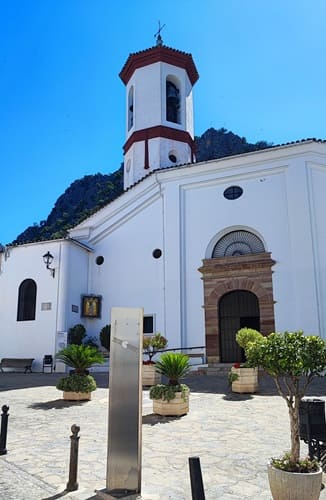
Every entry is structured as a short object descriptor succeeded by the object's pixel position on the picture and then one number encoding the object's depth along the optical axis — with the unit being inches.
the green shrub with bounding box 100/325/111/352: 745.0
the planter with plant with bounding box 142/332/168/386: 520.4
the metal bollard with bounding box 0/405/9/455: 243.9
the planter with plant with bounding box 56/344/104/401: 409.1
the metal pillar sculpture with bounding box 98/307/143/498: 190.1
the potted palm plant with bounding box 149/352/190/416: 346.6
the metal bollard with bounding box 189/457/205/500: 131.8
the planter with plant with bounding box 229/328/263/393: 458.3
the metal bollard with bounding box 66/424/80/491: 191.2
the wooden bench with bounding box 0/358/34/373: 710.5
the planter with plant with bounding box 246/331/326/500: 158.7
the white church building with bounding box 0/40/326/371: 672.4
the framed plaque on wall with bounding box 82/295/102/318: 765.4
